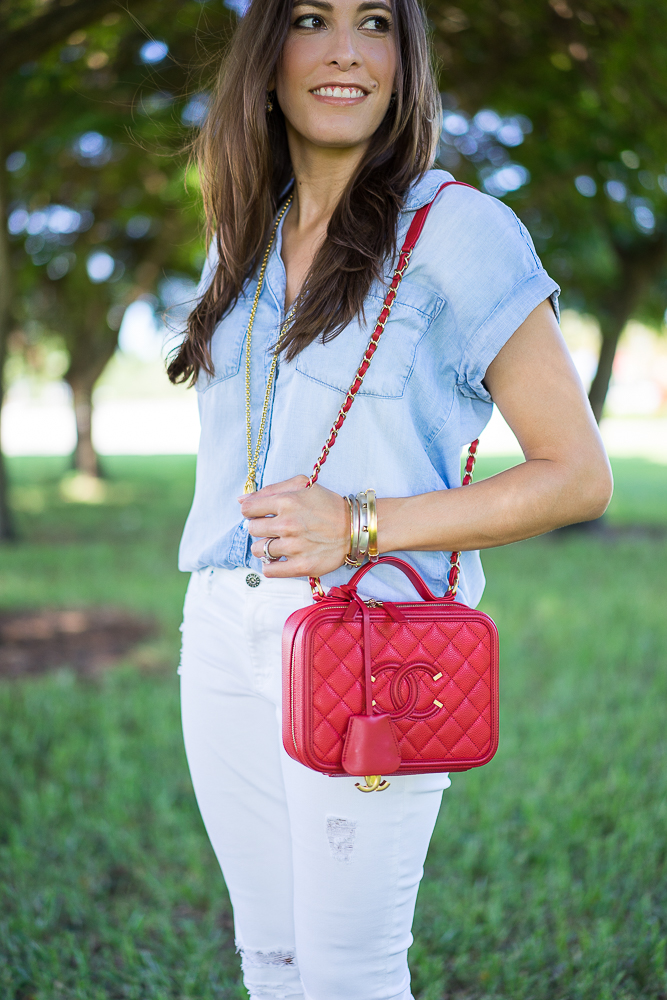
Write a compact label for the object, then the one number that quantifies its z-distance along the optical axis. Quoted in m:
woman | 1.34
